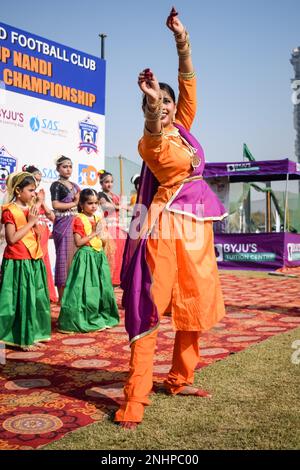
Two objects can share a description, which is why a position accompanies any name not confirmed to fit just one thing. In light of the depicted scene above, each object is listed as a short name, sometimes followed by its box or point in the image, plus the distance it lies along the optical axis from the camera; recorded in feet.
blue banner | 17.97
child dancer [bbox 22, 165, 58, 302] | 18.04
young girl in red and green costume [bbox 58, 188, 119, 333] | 14.12
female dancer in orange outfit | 7.09
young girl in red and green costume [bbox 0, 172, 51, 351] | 12.23
